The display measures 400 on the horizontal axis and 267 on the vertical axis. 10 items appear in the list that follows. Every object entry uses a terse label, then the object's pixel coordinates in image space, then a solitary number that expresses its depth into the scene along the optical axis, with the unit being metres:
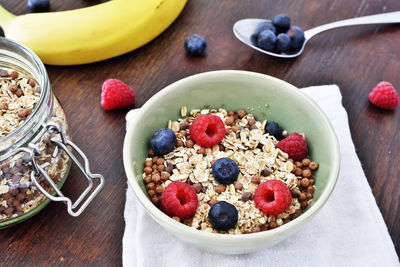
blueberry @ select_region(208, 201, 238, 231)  0.66
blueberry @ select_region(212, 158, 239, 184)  0.72
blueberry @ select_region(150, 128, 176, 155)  0.76
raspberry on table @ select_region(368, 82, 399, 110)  0.89
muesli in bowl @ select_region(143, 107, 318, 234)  0.69
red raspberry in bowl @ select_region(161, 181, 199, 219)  0.68
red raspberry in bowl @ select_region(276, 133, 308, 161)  0.76
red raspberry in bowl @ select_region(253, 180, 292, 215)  0.68
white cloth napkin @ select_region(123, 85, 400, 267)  0.72
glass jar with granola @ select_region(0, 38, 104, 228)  0.66
